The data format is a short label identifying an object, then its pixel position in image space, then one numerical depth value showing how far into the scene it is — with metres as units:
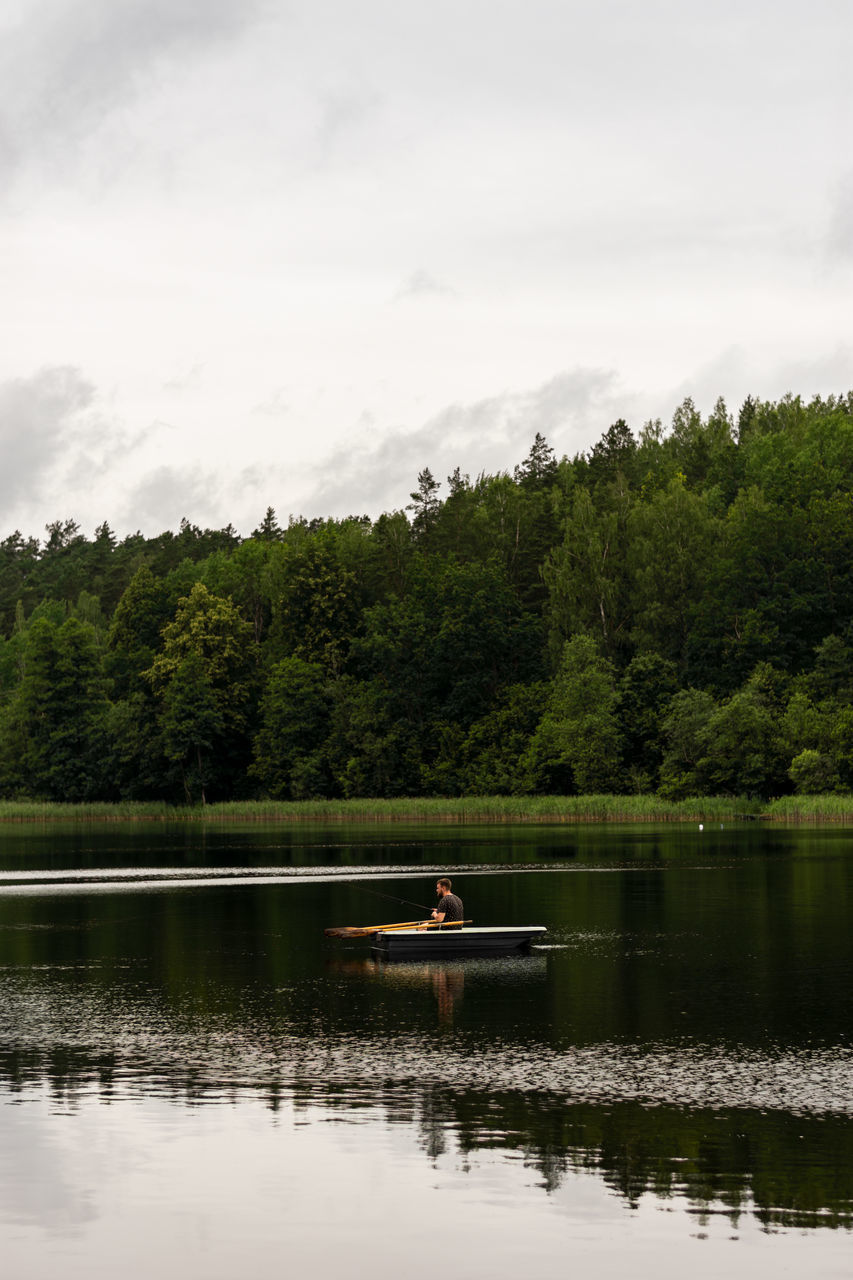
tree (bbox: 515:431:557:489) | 169.25
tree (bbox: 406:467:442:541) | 167.75
